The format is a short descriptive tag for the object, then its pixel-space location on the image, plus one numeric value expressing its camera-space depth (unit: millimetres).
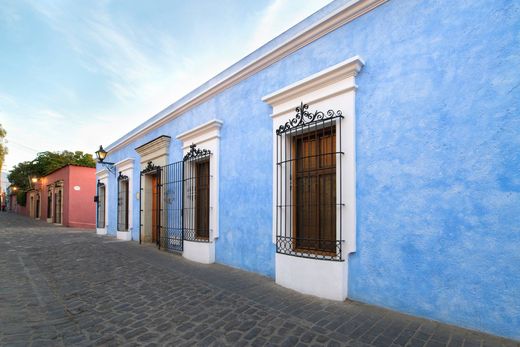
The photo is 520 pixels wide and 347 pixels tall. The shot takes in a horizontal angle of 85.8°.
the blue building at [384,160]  2529
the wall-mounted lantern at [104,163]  10741
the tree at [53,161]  25750
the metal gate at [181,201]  6375
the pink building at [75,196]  17234
